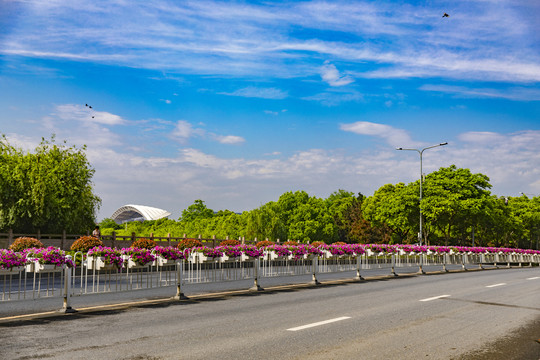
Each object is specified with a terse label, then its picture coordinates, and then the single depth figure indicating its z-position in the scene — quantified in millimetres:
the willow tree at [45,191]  38219
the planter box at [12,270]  11761
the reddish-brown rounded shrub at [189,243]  40000
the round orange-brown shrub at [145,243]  35406
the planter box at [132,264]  14594
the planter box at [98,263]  13820
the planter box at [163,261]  15034
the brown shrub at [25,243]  27328
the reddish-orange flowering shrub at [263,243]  44078
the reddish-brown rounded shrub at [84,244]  29438
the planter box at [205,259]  17594
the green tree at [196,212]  143038
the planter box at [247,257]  18312
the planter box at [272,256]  20828
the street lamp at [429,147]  46388
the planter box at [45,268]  12195
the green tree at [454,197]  62438
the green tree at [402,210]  66125
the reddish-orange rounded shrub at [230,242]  49031
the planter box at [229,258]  18058
